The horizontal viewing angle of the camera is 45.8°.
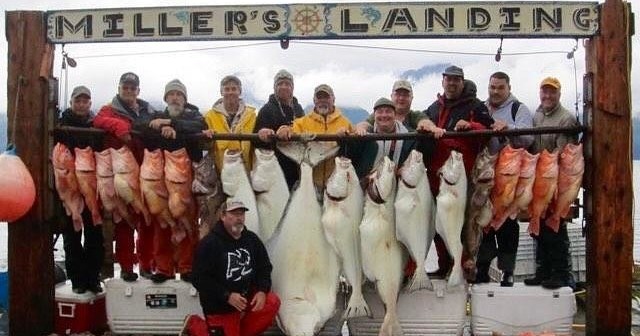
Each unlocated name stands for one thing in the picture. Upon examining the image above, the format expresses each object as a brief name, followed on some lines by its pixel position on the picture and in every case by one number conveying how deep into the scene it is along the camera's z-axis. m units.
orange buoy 5.25
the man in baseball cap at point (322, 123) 5.62
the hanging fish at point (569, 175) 5.41
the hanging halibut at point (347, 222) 5.29
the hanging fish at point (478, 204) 5.38
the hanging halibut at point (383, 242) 5.28
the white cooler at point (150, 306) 5.66
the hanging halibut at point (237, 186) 5.40
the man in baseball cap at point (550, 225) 5.61
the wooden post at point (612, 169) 5.36
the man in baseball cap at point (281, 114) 5.74
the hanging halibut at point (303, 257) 5.33
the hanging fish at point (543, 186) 5.41
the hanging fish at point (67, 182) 5.61
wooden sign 5.39
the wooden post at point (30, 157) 5.64
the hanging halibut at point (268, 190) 5.40
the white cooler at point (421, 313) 5.55
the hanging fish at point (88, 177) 5.62
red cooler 5.78
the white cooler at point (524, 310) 5.46
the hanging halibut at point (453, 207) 5.30
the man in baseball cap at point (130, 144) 5.74
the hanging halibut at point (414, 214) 5.30
